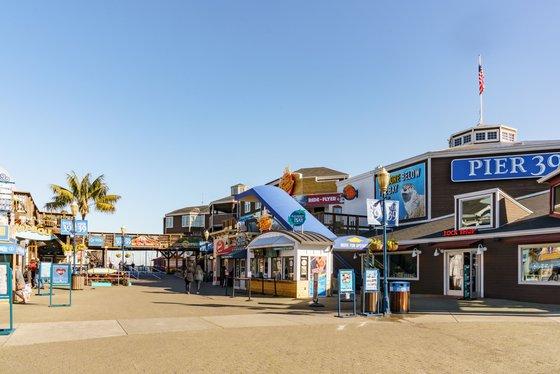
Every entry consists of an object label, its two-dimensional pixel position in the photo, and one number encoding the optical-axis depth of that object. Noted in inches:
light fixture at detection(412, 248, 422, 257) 1061.8
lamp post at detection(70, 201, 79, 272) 1074.3
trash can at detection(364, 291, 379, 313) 689.0
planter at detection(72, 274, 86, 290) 1209.4
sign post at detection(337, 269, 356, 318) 683.4
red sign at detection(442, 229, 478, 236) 922.9
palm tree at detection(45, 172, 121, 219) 1908.2
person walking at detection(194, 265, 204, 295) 1214.3
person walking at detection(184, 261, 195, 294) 1111.7
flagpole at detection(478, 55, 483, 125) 1541.6
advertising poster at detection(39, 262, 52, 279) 1061.1
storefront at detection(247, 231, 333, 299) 990.4
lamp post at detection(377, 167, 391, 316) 680.4
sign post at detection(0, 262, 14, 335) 523.5
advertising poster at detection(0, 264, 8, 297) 532.7
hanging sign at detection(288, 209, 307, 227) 1063.2
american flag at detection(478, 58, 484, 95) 1551.4
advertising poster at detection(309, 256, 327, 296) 1001.5
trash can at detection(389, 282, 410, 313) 704.4
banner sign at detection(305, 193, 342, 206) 1621.6
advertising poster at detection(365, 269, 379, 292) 694.5
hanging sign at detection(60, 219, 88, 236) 1222.3
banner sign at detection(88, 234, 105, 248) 1907.0
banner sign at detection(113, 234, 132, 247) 1946.4
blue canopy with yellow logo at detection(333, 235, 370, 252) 1006.4
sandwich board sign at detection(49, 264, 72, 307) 920.9
